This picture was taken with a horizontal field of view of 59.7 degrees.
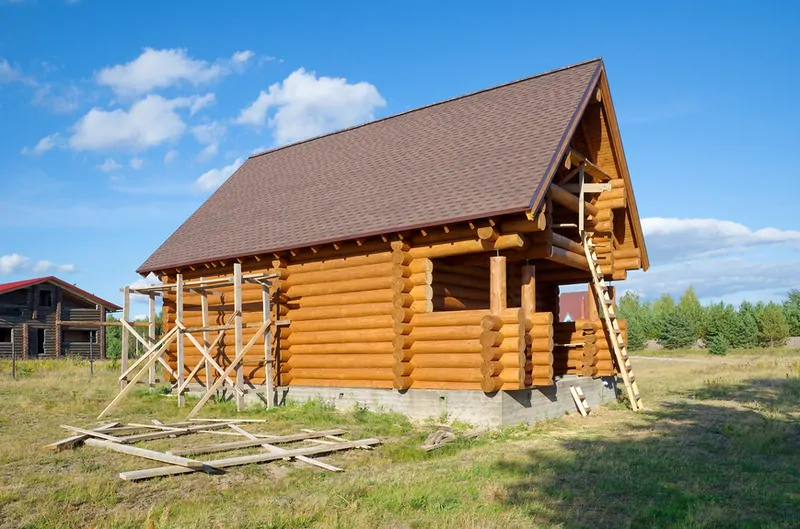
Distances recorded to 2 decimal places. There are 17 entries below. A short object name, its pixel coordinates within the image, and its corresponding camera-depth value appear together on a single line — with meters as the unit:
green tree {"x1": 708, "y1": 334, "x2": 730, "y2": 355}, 44.44
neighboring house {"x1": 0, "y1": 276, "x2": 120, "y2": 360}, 38.12
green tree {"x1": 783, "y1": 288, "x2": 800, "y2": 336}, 52.53
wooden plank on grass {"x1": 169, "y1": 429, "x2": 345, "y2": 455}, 10.31
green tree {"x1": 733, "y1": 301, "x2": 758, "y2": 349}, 50.00
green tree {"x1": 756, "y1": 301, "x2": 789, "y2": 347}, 49.81
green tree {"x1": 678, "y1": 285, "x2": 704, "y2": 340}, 52.51
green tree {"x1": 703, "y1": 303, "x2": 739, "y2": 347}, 50.19
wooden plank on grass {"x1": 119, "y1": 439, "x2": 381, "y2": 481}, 8.62
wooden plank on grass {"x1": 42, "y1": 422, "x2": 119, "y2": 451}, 11.13
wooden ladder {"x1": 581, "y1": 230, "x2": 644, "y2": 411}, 17.00
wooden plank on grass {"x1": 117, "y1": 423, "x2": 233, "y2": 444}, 11.80
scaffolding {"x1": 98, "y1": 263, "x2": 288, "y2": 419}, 16.22
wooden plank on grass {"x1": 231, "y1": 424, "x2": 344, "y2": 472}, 9.63
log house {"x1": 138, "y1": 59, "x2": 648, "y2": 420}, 13.70
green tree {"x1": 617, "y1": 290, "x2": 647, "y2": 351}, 52.69
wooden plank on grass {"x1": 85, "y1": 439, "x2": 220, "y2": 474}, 9.07
